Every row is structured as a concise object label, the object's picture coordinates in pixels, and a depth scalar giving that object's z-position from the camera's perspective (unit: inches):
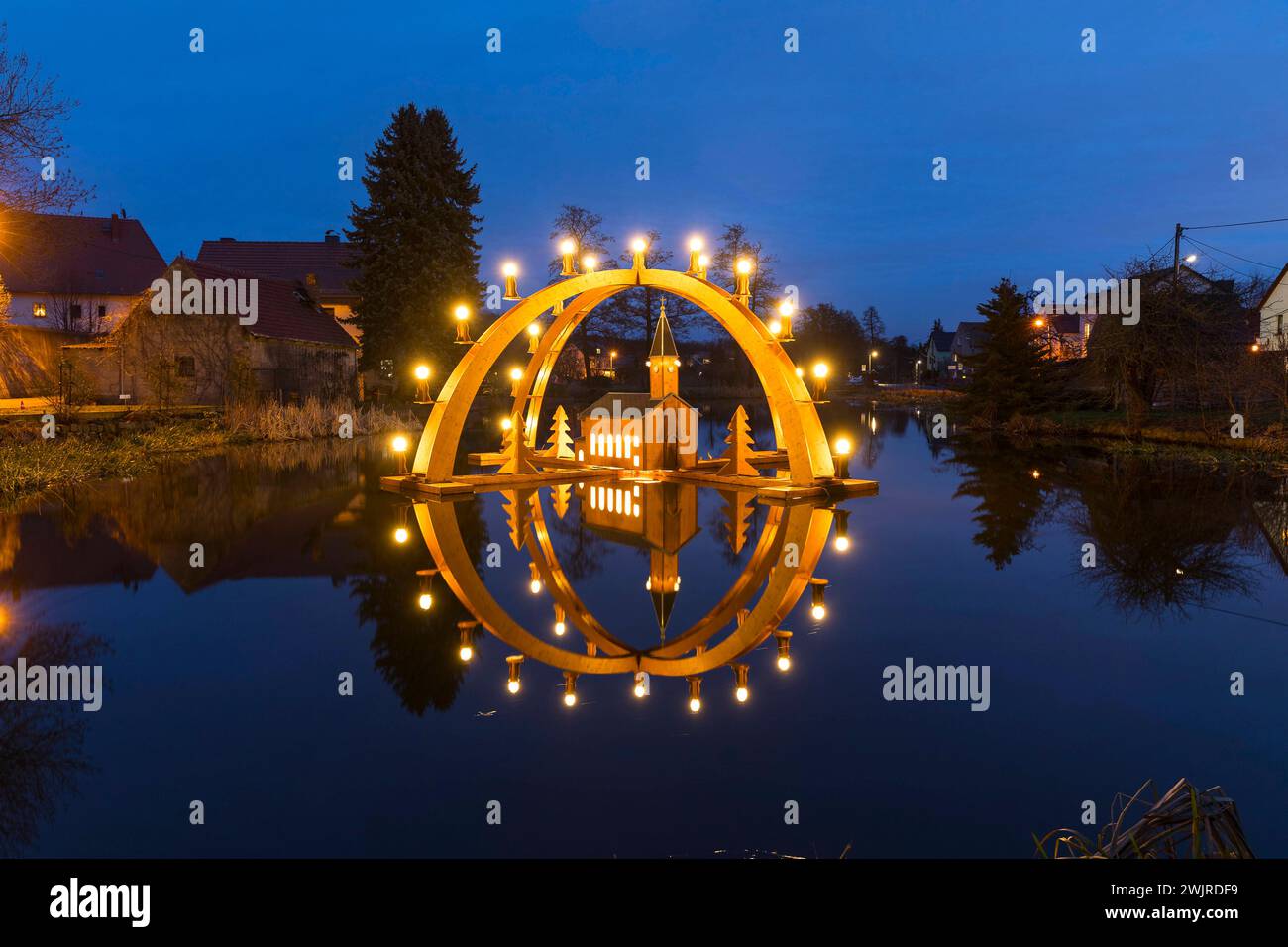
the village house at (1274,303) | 1581.0
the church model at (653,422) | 650.2
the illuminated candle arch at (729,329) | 521.7
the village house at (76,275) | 1701.5
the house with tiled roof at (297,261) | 1978.3
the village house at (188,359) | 1054.4
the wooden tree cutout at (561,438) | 756.0
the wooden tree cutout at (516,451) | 642.2
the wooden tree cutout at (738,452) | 599.6
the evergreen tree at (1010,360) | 1205.1
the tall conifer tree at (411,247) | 1360.7
